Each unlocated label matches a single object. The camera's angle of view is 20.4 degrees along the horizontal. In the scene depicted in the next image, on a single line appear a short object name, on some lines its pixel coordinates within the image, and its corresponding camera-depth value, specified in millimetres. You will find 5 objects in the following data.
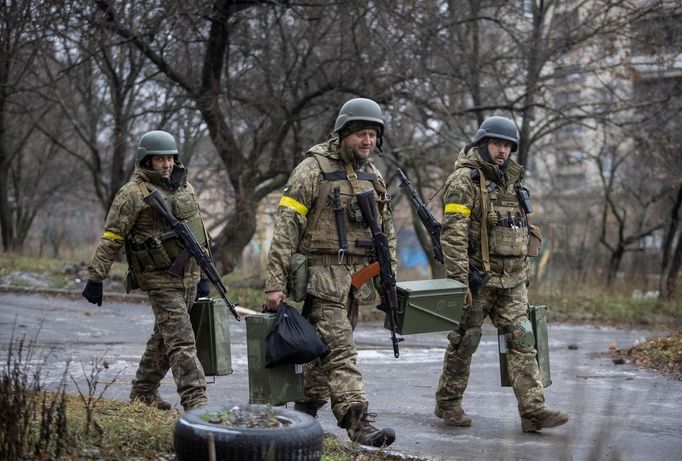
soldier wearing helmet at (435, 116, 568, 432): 13889
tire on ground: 8553
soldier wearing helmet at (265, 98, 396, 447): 12052
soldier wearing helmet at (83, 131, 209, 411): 13600
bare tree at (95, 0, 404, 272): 32292
